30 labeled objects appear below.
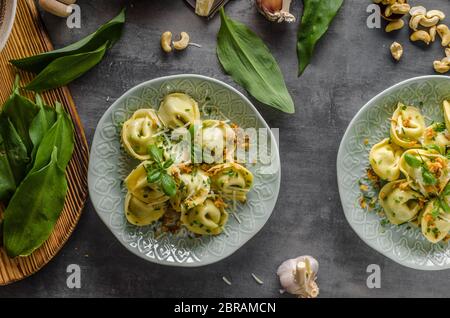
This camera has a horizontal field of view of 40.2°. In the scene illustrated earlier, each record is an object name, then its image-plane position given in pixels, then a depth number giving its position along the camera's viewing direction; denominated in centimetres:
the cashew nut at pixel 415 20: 195
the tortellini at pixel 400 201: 187
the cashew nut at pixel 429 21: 195
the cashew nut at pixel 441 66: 197
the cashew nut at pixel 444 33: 197
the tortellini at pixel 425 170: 181
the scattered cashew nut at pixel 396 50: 196
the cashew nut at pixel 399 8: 191
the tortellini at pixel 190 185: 178
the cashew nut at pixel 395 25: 196
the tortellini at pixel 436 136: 189
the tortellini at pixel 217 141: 181
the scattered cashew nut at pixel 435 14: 196
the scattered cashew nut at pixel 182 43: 189
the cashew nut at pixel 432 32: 197
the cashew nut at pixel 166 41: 189
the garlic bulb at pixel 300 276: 190
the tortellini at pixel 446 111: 189
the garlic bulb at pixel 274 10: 186
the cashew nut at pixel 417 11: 196
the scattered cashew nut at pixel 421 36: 197
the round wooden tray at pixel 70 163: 180
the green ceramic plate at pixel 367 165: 189
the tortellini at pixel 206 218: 183
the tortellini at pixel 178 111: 181
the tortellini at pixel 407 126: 188
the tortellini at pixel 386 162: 188
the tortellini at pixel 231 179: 183
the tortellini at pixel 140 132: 179
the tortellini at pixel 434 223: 186
